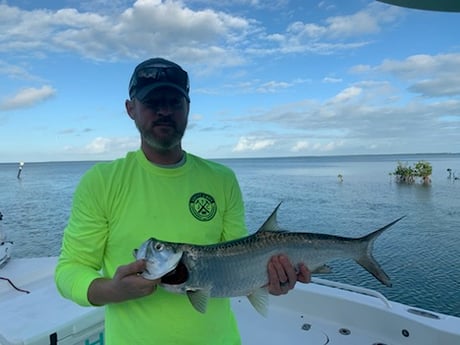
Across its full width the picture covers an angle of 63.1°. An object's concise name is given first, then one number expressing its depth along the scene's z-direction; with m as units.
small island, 50.75
